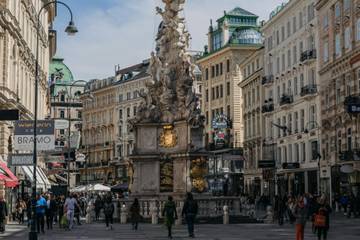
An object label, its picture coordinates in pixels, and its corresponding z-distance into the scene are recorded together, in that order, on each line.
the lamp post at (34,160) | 25.18
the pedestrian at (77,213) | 43.16
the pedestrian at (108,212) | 39.59
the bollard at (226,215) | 42.22
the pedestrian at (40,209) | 35.72
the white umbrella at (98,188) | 69.75
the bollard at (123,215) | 45.01
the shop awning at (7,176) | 38.39
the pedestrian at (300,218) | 26.25
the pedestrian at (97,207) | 51.59
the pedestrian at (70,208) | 38.72
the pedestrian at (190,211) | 31.62
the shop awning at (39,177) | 52.78
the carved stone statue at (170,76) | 46.38
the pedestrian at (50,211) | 40.08
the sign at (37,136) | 27.92
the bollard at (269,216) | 45.90
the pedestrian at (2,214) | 34.62
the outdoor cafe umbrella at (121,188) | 60.68
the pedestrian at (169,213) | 31.52
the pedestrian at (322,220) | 27.47
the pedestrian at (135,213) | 36.91
